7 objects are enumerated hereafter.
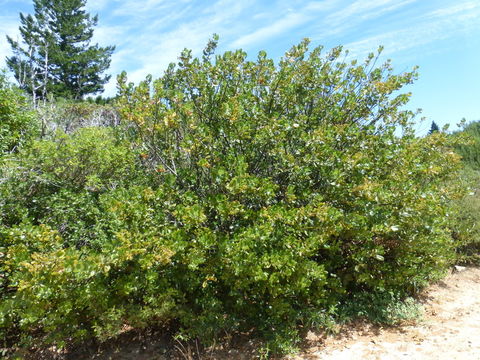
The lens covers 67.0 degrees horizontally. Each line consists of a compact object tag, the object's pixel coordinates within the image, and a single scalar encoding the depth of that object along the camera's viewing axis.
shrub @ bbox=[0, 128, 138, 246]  4.93
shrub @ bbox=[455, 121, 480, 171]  12.41
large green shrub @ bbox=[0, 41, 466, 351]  3.44
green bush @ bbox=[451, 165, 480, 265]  6.88
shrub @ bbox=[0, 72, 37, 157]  4.81
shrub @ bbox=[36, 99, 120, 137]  11.96
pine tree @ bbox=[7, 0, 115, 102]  22.17
